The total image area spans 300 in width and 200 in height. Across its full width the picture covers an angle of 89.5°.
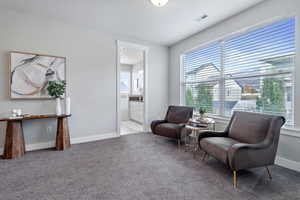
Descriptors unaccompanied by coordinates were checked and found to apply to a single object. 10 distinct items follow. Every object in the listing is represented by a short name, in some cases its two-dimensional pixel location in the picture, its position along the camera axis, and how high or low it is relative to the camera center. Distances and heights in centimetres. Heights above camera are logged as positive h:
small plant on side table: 314 -30
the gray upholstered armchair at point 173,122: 325 -61
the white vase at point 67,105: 311 -15
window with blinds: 237 +48
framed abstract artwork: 288 +51
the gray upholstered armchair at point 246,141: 183 -63
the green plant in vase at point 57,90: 297 +16
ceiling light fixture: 224 +143
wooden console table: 262 -70
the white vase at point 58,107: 303 -18
